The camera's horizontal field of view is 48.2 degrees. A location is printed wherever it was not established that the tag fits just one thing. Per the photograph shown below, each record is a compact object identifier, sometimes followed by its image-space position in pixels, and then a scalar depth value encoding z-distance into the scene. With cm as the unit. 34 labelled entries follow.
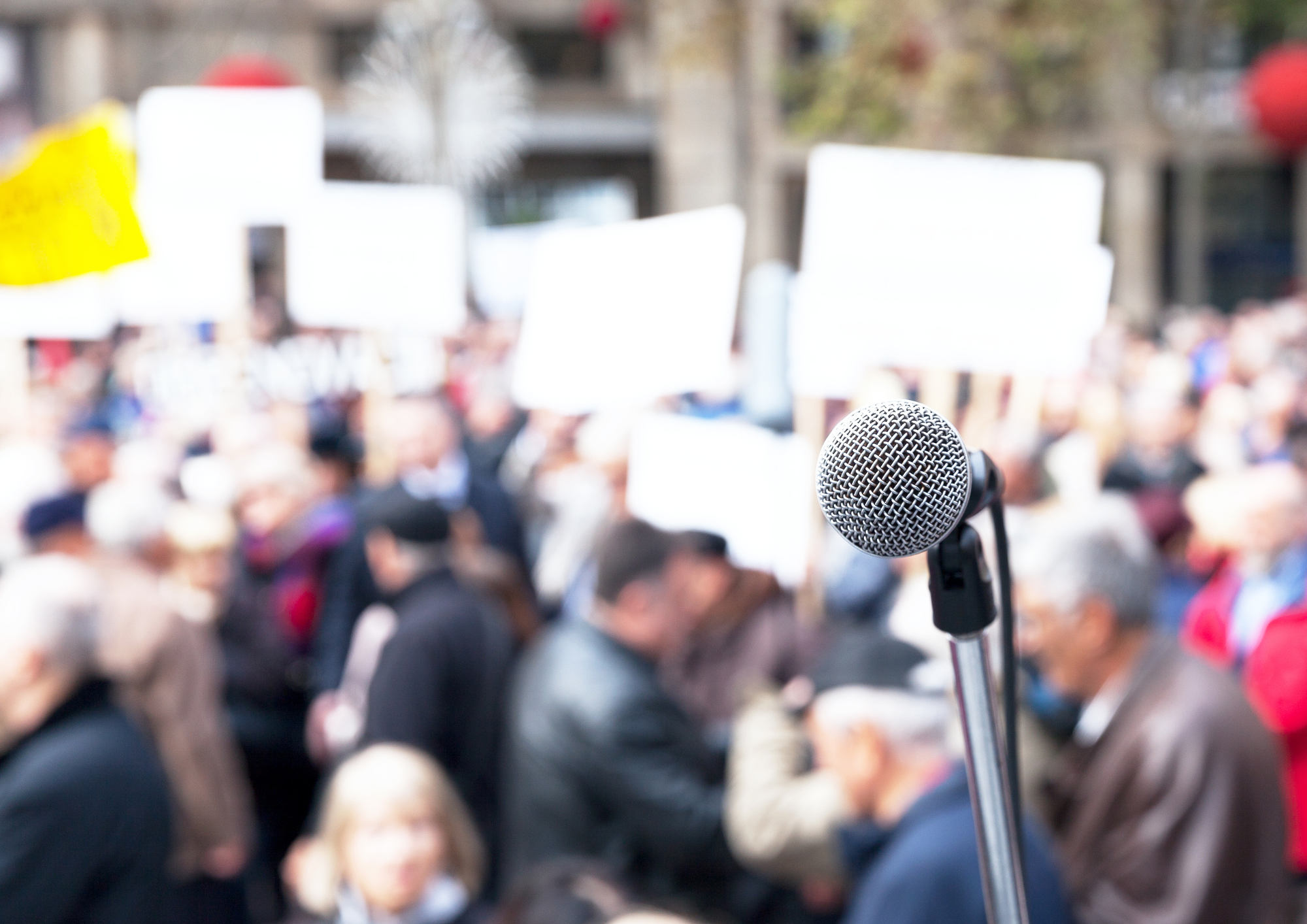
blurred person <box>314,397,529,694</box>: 536
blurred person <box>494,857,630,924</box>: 234
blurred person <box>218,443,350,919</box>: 464
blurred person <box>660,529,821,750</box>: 394
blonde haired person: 290
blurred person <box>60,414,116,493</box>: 598
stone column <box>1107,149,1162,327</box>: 2494
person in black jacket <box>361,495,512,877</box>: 386
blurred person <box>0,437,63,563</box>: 492
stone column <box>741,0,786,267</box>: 2342
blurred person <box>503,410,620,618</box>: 503
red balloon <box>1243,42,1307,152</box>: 1778
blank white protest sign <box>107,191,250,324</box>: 725
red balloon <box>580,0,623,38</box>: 2255
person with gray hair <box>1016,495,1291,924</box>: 271
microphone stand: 103
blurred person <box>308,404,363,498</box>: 686
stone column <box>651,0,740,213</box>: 2338
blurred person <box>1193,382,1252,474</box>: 641
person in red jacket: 363
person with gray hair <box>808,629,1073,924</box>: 236
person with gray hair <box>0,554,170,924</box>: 269
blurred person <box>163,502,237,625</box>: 455
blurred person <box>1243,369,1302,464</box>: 684
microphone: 98
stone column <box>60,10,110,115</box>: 2125
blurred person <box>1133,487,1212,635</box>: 562
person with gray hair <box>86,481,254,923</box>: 377
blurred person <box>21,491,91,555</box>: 430
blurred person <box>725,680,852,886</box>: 301
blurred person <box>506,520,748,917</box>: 320
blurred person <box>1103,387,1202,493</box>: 646
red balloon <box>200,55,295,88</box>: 1565
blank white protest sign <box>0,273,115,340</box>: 710
